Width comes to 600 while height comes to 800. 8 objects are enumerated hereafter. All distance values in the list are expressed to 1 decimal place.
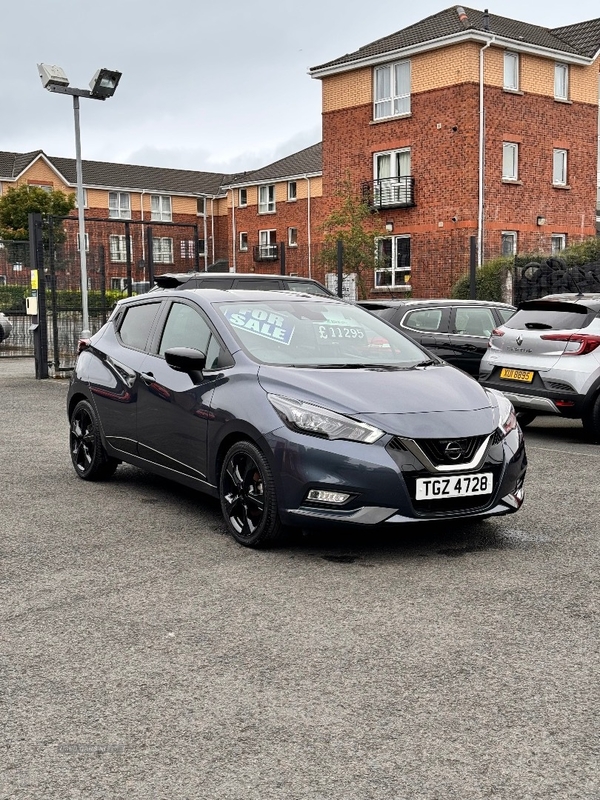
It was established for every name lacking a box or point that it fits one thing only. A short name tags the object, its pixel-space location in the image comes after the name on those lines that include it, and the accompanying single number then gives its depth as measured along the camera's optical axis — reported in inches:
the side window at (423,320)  511.2
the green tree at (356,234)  1418.6
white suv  417.7
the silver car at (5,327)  977.5
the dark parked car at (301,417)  220.8
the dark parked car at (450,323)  507.2
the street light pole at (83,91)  674.8
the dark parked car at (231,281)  466.0
